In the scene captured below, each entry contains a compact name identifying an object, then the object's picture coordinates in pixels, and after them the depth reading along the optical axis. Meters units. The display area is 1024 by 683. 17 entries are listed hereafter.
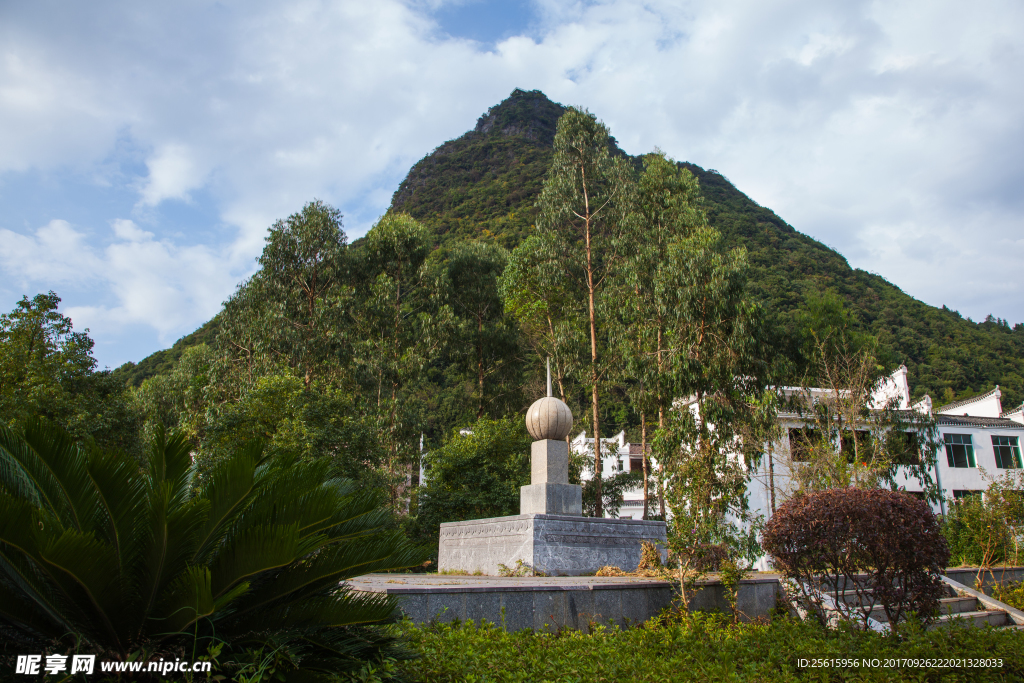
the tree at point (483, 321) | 26.05
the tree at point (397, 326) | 21.30
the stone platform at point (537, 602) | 5.11
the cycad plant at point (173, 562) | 2.93
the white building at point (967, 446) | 26.91
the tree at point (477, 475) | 18.81
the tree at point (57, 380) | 19.44
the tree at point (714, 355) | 17.48
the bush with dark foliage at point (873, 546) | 5.80
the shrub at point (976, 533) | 12.72
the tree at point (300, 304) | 22.60
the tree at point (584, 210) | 22.86
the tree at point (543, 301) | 21.61
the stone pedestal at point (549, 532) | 9.40
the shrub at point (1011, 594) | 9.94
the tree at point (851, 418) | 15.42
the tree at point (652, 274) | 19.33
